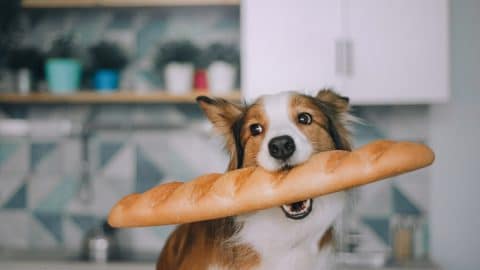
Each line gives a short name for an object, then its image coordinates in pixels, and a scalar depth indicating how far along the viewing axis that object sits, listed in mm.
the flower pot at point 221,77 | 2281
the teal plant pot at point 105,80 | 2375
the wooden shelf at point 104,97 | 2299
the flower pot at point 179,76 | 2307
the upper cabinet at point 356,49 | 2096
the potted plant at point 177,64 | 2311
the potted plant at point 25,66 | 2418
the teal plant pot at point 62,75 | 2352
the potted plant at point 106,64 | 2377
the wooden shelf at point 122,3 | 2266
